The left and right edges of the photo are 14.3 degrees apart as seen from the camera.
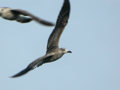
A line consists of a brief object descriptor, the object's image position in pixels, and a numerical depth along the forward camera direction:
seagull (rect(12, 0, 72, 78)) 18.17
